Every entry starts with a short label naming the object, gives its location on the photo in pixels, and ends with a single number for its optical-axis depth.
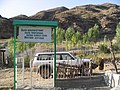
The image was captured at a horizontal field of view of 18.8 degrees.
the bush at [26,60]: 28.75
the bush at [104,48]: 43.56
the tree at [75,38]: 57.36
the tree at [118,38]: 51.91
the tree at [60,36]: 64.50
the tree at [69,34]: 64.94
